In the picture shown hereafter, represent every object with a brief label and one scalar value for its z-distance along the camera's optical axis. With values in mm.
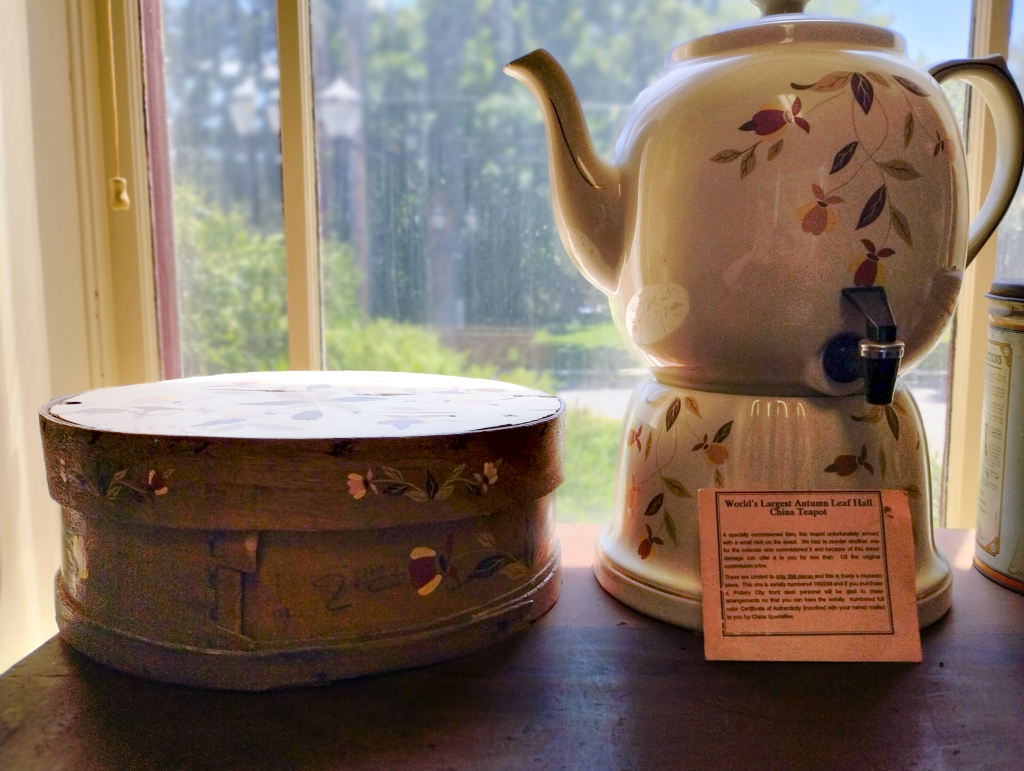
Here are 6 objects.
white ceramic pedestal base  573
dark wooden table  449
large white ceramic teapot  524
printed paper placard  550
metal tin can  664
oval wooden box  498
